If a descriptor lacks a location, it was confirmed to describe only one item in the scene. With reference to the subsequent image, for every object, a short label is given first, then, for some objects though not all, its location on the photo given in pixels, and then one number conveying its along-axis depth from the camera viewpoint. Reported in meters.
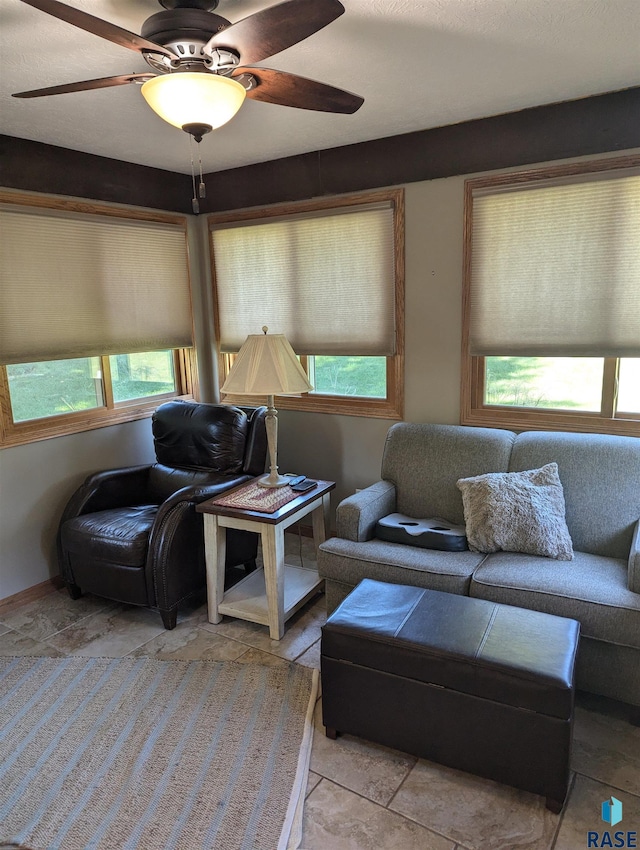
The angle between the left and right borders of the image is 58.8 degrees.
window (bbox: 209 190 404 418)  3.38
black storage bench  1.79
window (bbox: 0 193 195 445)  3.09
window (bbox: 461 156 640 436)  2.69
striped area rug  1.79
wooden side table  2.74
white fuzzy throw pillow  2.48
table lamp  2.87
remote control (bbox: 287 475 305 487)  3.15
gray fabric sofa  2.14
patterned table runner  2.82
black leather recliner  2.88
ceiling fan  1.43
